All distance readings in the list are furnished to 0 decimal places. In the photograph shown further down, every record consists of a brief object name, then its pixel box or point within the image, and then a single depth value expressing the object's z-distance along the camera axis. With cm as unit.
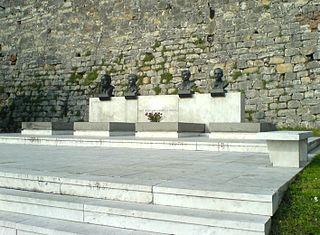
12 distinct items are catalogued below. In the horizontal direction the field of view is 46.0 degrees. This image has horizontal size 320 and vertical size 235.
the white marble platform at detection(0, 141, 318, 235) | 311
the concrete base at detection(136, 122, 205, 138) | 981
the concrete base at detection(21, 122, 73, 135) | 1155
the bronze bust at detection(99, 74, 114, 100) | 1294
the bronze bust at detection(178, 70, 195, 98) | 1170
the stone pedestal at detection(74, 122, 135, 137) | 1045
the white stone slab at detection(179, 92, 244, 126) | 1112
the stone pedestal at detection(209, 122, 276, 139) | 924
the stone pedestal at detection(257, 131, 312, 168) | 481
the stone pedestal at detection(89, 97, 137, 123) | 1263
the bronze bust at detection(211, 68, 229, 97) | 1117
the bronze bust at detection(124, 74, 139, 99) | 1259
